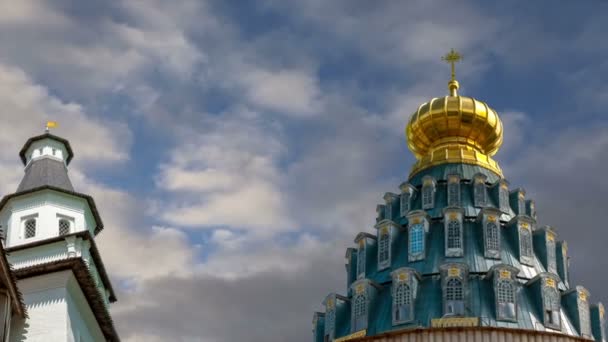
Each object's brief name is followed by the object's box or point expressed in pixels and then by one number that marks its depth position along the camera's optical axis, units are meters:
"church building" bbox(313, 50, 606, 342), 40.75
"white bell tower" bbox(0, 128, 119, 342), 25.44
